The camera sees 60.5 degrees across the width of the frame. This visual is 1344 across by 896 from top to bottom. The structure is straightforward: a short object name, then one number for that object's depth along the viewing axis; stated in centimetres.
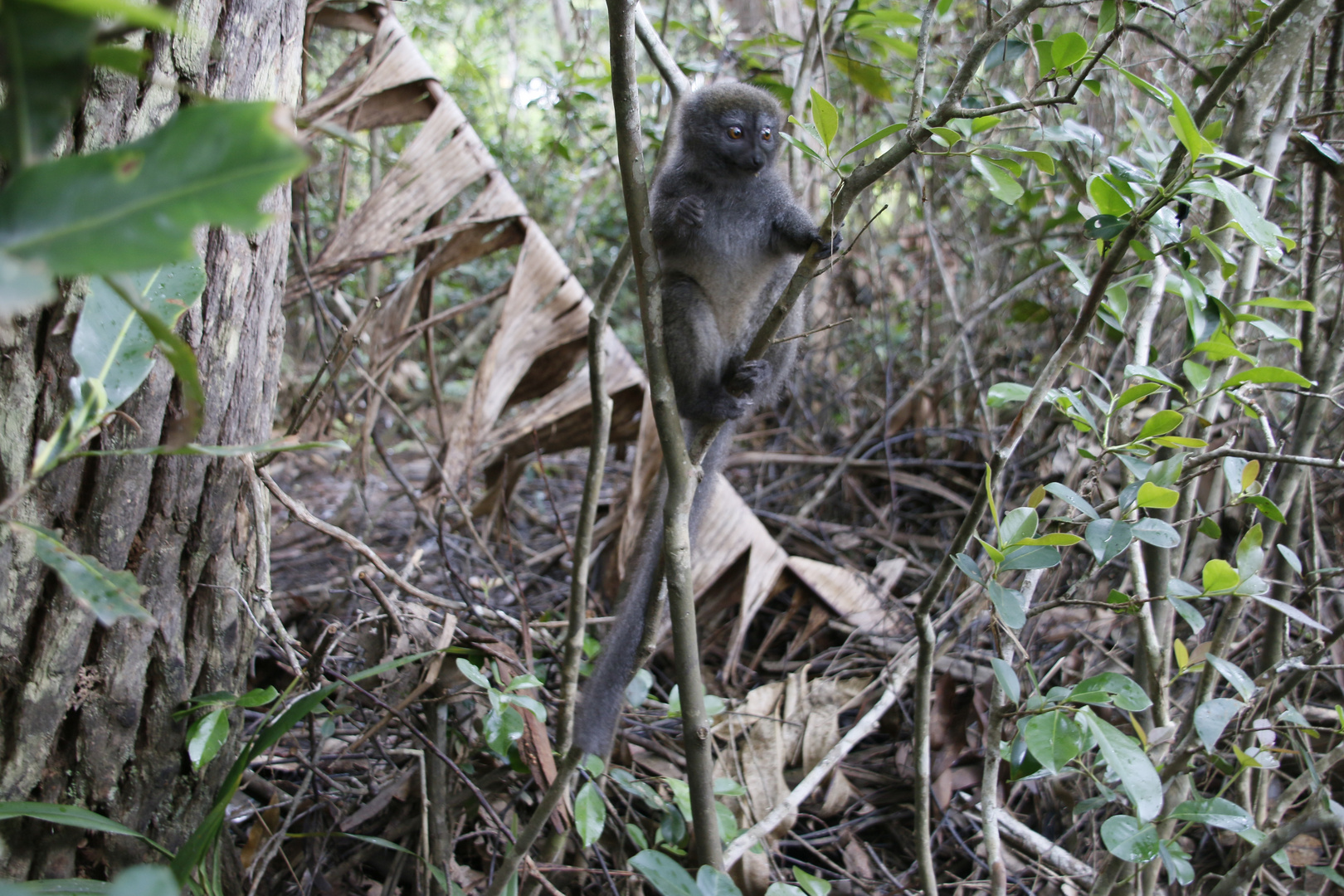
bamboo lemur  78
